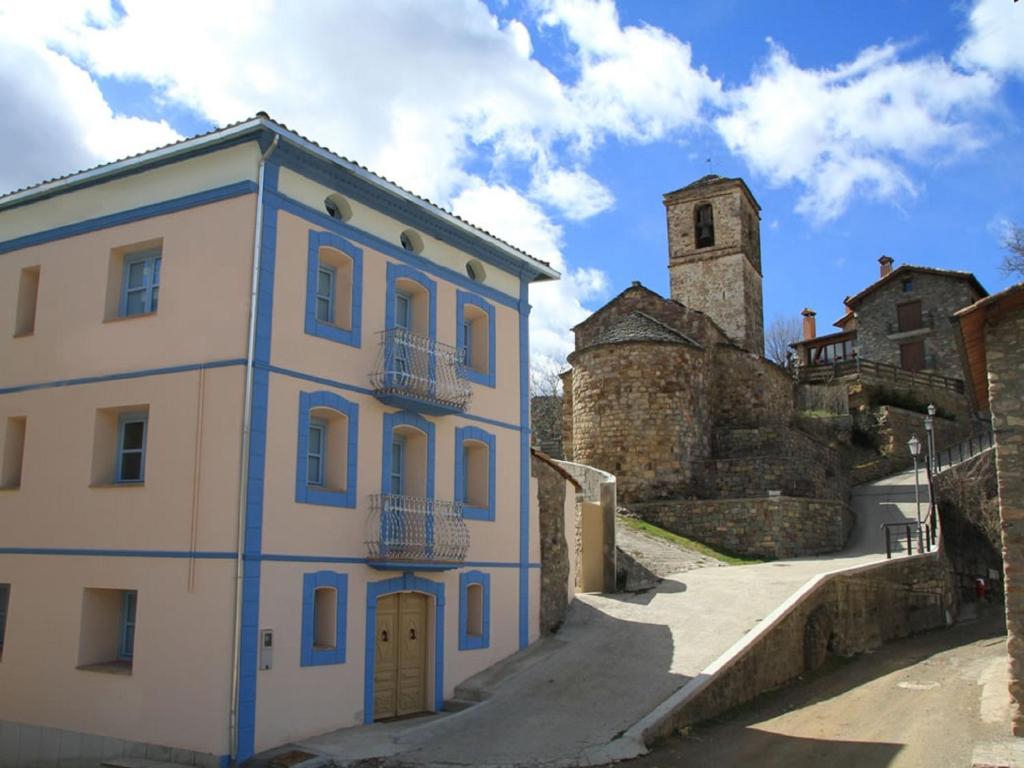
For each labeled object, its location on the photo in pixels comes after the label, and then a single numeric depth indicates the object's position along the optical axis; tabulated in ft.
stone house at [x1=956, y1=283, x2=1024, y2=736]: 36.50
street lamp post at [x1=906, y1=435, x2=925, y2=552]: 76.99
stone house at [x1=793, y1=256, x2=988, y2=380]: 150.71
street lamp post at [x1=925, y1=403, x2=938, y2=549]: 79.71
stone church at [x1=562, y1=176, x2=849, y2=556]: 89.30
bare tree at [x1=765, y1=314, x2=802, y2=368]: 215.55
